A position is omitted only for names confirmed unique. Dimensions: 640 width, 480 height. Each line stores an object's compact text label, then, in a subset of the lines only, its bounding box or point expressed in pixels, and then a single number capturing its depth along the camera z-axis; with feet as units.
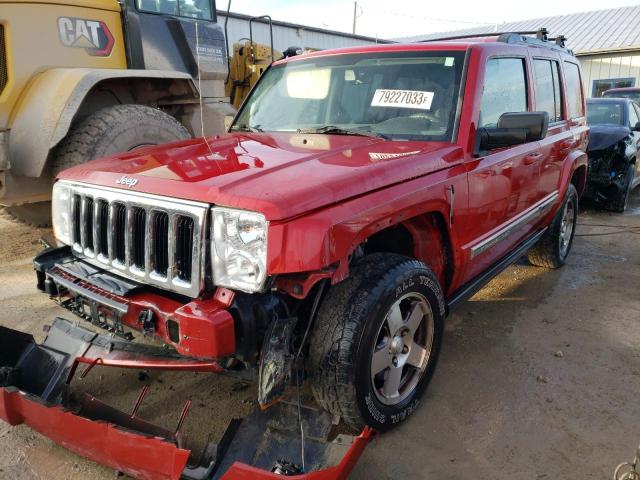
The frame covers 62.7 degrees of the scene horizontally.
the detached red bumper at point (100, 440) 6.78
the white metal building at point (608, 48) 63.16
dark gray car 24.43
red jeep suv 7.16
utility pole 108.78
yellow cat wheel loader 14.21
